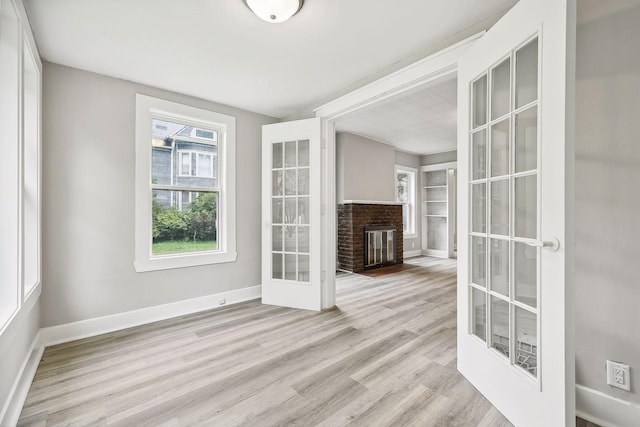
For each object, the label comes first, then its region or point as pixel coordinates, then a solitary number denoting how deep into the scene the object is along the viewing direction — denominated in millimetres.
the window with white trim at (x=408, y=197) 7211
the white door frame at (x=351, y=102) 2125
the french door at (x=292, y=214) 3258
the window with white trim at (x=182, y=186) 2902
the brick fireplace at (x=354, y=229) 5477
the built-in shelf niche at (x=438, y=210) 6938
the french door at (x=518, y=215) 1203
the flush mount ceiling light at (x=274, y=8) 1731
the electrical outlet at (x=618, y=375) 1433
